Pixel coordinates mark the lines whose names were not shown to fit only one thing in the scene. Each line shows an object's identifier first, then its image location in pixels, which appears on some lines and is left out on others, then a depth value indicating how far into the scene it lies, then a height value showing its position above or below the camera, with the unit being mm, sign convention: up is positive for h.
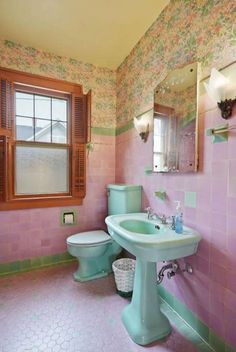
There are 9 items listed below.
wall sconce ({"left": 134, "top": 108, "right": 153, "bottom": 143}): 1821 +481
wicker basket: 1674 -972
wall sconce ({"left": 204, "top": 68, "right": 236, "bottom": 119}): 1071 +465
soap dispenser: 1266 -350
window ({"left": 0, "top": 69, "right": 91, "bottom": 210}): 1990 +358
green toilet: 1899 -763
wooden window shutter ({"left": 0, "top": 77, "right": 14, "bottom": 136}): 1943 +689
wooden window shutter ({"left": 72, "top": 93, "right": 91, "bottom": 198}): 2283 +363
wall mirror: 1328 +402
